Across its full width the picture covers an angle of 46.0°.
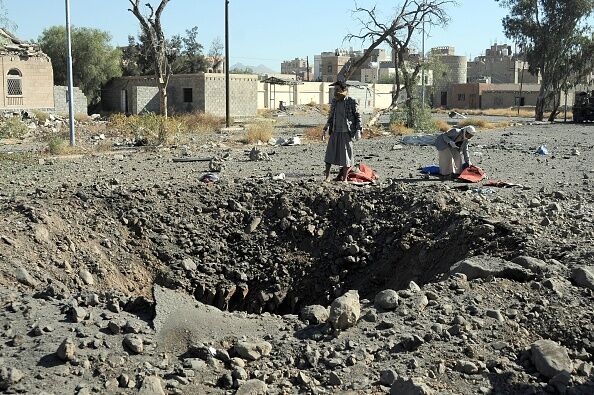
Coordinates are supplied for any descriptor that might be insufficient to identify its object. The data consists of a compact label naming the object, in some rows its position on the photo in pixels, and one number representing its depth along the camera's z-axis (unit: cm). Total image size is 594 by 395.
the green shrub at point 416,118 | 2495
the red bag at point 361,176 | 1012
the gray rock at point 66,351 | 393
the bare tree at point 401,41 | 2622
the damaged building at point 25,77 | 3011
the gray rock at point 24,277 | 554
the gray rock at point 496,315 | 456
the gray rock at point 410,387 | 366
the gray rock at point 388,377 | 391
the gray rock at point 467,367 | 401
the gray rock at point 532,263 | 532
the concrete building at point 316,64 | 10784
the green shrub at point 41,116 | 2805
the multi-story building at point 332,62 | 8578
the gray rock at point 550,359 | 398
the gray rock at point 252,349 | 420
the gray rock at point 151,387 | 372
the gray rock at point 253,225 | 813
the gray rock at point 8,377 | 370
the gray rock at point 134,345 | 417
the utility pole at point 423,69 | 3059
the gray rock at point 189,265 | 748
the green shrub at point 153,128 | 1719
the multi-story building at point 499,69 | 8096
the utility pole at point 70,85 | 1683
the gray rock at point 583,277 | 502
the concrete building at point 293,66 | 14350
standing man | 980
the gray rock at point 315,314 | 471
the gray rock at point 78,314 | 443
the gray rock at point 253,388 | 381
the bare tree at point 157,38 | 2436
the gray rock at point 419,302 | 472
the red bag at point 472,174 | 1036
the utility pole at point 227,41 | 2767
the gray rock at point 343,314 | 450
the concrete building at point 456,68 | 8177
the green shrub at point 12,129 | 1894
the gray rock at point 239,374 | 397
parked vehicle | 3347
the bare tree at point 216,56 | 5284
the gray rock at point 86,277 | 627
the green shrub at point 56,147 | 1492
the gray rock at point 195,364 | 407
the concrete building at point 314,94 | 4772
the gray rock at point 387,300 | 478
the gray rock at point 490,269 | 528
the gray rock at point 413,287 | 509
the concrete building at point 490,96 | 6325
